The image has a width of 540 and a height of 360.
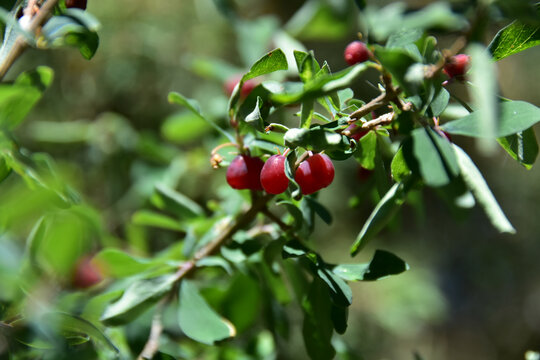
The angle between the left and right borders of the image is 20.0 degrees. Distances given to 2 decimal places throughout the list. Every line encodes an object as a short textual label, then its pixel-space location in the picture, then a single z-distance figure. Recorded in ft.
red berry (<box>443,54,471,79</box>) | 1.05
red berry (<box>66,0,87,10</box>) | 1.11
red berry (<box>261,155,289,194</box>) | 1.05
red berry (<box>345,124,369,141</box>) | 1.06
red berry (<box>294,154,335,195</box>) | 1.05
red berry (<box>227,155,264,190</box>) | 1.09
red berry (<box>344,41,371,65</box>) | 1.08
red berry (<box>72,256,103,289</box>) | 1.33
